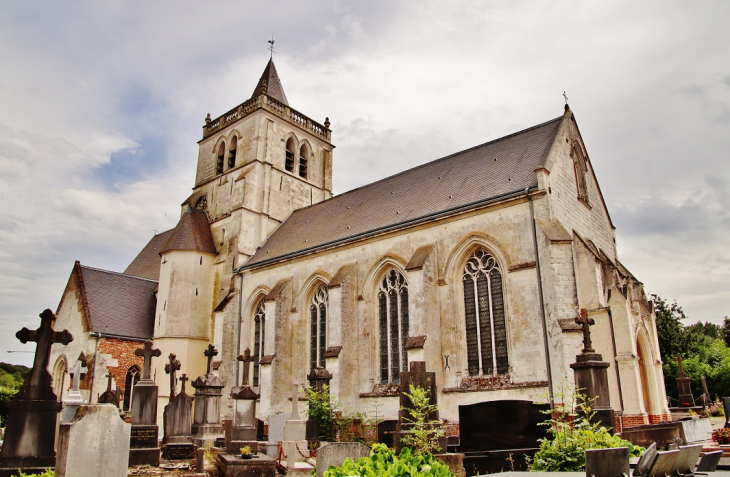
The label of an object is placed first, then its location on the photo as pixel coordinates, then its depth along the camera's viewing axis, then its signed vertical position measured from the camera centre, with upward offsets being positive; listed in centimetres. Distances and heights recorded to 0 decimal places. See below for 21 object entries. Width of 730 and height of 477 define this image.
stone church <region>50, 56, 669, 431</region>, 1536 +369
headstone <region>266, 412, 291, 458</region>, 1380 -108
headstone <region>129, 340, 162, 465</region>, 1084 -69
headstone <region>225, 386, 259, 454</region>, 1274 -84
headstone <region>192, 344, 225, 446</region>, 1583 -40
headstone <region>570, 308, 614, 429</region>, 1122 +14
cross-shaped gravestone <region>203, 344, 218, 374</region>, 1763 +124
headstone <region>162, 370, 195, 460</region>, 1368 -71
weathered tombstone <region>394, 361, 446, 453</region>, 1081 +6
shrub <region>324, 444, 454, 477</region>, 512 -74
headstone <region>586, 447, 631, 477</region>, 456 -64
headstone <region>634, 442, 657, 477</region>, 454 -64
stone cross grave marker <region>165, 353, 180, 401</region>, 1777 +81
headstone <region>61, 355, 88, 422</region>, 1038 -18
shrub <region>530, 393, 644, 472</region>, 738 -86
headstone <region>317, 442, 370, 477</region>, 729 -84
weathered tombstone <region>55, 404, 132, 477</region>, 600 -54
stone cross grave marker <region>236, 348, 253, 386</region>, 1702 +98
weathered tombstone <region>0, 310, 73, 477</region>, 728 -40
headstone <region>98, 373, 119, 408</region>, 1593 -12
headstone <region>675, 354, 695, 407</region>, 2008 -30
